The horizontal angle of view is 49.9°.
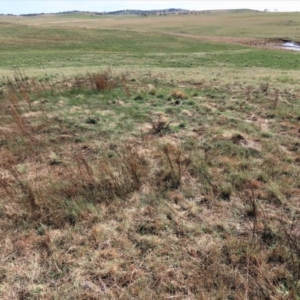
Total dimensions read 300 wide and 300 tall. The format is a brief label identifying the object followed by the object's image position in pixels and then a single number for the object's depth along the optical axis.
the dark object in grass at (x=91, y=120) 8.07
